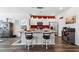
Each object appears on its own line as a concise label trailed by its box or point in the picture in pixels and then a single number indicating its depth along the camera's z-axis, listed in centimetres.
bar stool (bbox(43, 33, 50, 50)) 300
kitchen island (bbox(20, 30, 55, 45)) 339
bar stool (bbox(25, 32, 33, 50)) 299
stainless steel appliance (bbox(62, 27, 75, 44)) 334
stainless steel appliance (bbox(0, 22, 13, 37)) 294
